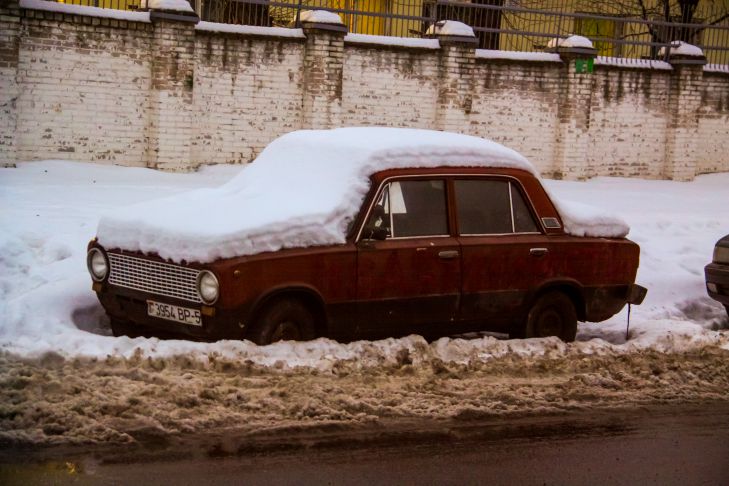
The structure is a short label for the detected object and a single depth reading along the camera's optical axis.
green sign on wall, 21.38
